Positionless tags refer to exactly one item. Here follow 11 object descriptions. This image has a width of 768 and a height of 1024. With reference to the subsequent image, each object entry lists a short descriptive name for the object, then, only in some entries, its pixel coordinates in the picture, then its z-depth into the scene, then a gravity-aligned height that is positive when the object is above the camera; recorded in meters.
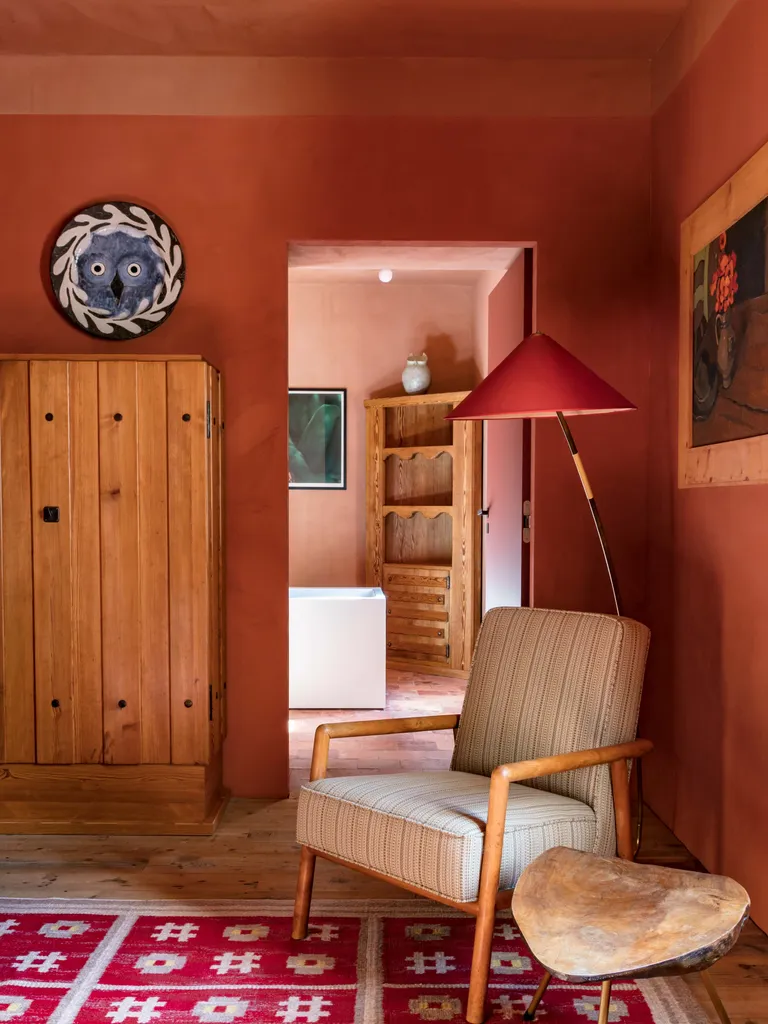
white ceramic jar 6.34 +0.87
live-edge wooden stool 1.48 -0.73
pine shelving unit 6.03 -0.18
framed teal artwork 6.68 +0.45
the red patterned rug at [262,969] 2.06 -1.13
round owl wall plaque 3.52 +0.89
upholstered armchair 2.06 -0.72
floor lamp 2.61 +0.32
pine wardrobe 3.17 -0.31
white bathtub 5.05 -0.82
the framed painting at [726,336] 2.45 +0.48
